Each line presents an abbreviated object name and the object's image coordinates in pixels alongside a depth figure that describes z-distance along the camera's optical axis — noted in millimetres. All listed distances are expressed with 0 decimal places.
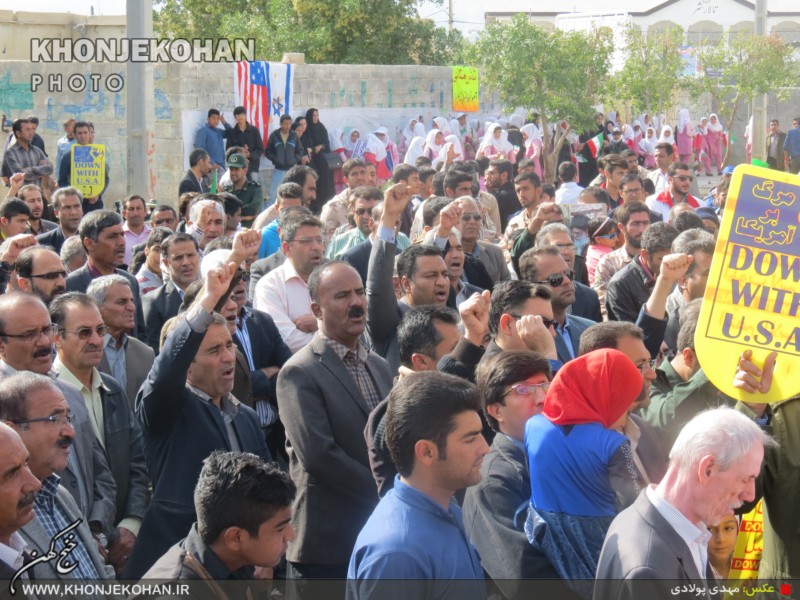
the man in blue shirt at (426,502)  3346
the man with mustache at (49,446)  4074
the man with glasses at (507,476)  4066
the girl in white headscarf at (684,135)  33338
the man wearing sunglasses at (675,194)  11734
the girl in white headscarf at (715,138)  35125
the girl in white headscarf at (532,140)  23719
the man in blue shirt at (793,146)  26666
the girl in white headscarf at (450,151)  12760
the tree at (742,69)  27078
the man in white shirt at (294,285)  7277
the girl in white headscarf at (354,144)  22120
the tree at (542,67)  21984
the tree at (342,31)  28156
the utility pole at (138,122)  13703
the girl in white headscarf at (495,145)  21250
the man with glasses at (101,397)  5402
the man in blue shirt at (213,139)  17938
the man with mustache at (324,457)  4867
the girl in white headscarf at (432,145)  19766
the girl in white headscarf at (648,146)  29562
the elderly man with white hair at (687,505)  3297
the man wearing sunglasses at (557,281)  6672
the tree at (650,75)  27469
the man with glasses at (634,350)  4527
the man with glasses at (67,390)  4975
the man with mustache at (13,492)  3588
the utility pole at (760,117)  22312
